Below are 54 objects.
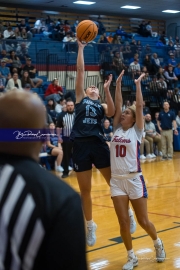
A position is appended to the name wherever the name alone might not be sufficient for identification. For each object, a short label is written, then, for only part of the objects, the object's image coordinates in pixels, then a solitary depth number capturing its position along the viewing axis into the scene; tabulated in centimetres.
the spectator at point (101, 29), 2074
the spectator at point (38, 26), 1877
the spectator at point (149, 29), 2283
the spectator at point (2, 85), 1292
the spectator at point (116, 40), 1994
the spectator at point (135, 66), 1803
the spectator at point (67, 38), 1809
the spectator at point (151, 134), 1440
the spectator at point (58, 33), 1862
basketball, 542
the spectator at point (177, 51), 2087
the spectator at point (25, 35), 1736
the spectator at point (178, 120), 1592
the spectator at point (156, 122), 1508
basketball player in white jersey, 437
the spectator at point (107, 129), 1280
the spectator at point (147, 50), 1980
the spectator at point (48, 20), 1975
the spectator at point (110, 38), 2037
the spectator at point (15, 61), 1461
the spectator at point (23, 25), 1829
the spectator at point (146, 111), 1566
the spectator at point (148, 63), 1892
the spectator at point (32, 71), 1474
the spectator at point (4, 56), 1466
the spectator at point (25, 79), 1398
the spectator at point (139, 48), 1931
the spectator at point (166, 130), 1392
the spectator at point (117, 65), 1750
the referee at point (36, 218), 122
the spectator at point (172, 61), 2027
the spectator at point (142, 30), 2289
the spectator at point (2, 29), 1676
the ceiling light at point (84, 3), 2074
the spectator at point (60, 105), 1320
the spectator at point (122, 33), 2173
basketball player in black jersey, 485
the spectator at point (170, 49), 2102
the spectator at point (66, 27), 1937
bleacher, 1633
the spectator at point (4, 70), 1410
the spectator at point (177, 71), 1972
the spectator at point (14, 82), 1323
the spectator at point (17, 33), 1708
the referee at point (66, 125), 1105
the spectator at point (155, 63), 1897
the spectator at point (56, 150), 1141
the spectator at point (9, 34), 1661
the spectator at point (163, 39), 2234
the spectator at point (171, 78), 1868
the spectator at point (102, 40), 1948
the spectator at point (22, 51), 1541
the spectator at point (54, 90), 1423
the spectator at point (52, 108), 1284
